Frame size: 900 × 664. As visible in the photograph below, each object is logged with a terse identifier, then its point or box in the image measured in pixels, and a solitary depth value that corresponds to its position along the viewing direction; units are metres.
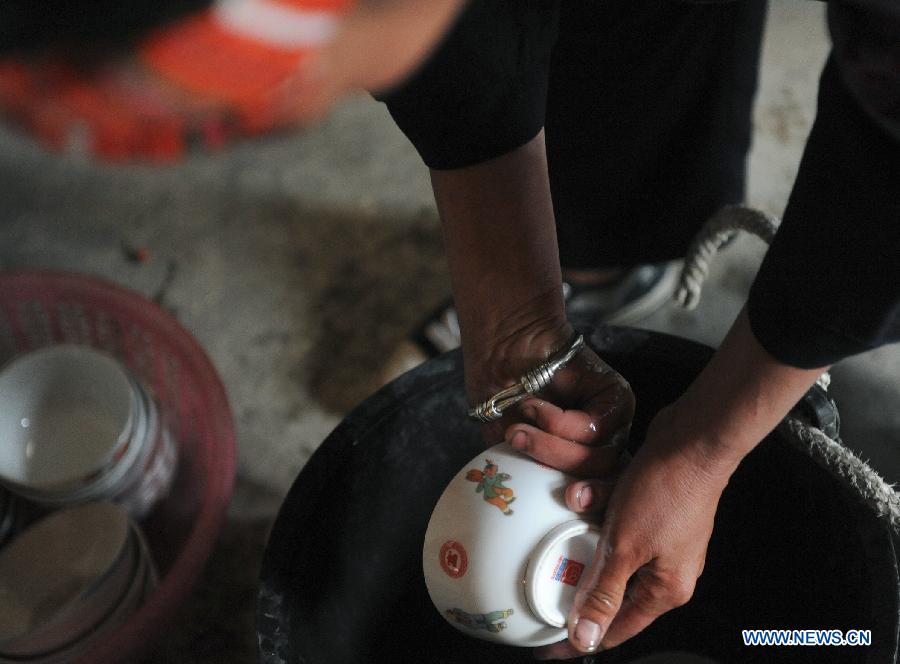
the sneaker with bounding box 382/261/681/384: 1.12
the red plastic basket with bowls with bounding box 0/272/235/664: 0.93
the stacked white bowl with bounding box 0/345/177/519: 0.93
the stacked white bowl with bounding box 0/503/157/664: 0.79
